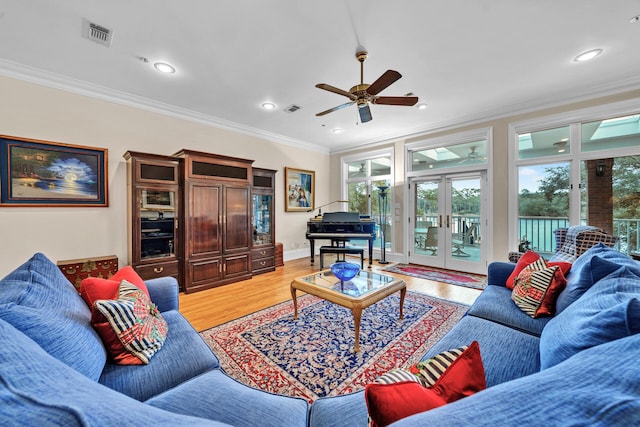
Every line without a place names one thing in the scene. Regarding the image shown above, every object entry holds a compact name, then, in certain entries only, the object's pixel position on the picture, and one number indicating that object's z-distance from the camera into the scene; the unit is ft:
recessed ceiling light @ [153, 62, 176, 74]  9.50
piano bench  16.68
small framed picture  19.35
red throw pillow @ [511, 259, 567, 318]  5.85
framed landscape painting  9.53
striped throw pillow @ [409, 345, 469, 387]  2.72
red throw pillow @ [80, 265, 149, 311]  4.85
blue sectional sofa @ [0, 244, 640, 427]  1.44
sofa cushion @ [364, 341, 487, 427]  2.07
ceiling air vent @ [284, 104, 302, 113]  13.30
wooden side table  10.07
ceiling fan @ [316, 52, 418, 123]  7.68
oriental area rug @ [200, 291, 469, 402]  6.07
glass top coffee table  7.05
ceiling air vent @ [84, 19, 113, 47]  7.54
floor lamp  18.28
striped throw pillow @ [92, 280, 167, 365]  4.17
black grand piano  17.15
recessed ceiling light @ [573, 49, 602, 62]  8.84
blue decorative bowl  8.41
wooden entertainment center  11.55
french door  15.31
